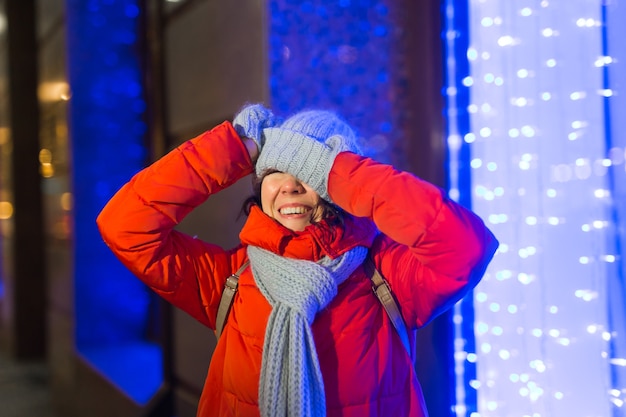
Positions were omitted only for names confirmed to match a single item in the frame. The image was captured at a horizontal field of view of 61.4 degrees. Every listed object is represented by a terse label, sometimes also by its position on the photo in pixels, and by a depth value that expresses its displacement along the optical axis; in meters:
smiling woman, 1.10
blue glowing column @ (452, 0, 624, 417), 1.42
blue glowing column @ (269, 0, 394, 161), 1.83
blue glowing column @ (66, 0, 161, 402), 2.90
